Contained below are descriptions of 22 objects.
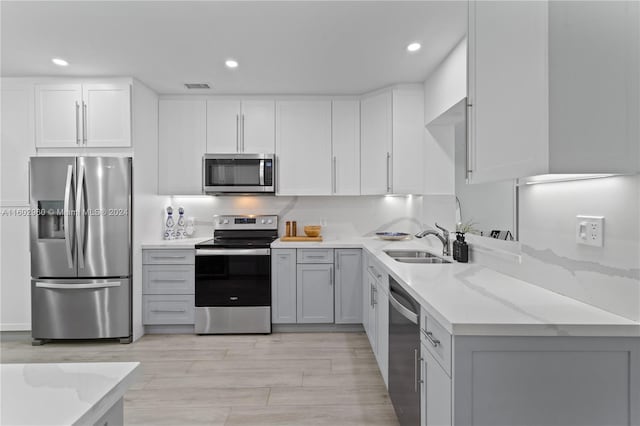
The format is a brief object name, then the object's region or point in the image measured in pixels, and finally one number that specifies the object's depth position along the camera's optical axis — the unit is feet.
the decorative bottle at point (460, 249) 7.87
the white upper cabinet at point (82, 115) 11.14
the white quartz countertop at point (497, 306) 3.80
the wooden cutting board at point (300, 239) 12.48
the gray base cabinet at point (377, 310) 7.67
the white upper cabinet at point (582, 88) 3.56
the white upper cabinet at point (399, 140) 11.84
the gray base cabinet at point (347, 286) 11.89
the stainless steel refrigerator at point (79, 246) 10.70
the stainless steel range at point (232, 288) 11.67
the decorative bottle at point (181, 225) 13.19
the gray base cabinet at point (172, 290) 11.75
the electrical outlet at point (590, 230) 4.28
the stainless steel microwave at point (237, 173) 12.40
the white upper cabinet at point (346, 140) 12.79
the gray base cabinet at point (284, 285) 11.84
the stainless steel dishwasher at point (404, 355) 5.30
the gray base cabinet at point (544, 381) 3.78
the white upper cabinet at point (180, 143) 12.67
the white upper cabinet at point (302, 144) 12.75
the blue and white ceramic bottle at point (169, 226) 12.84
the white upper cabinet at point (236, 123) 12.72
